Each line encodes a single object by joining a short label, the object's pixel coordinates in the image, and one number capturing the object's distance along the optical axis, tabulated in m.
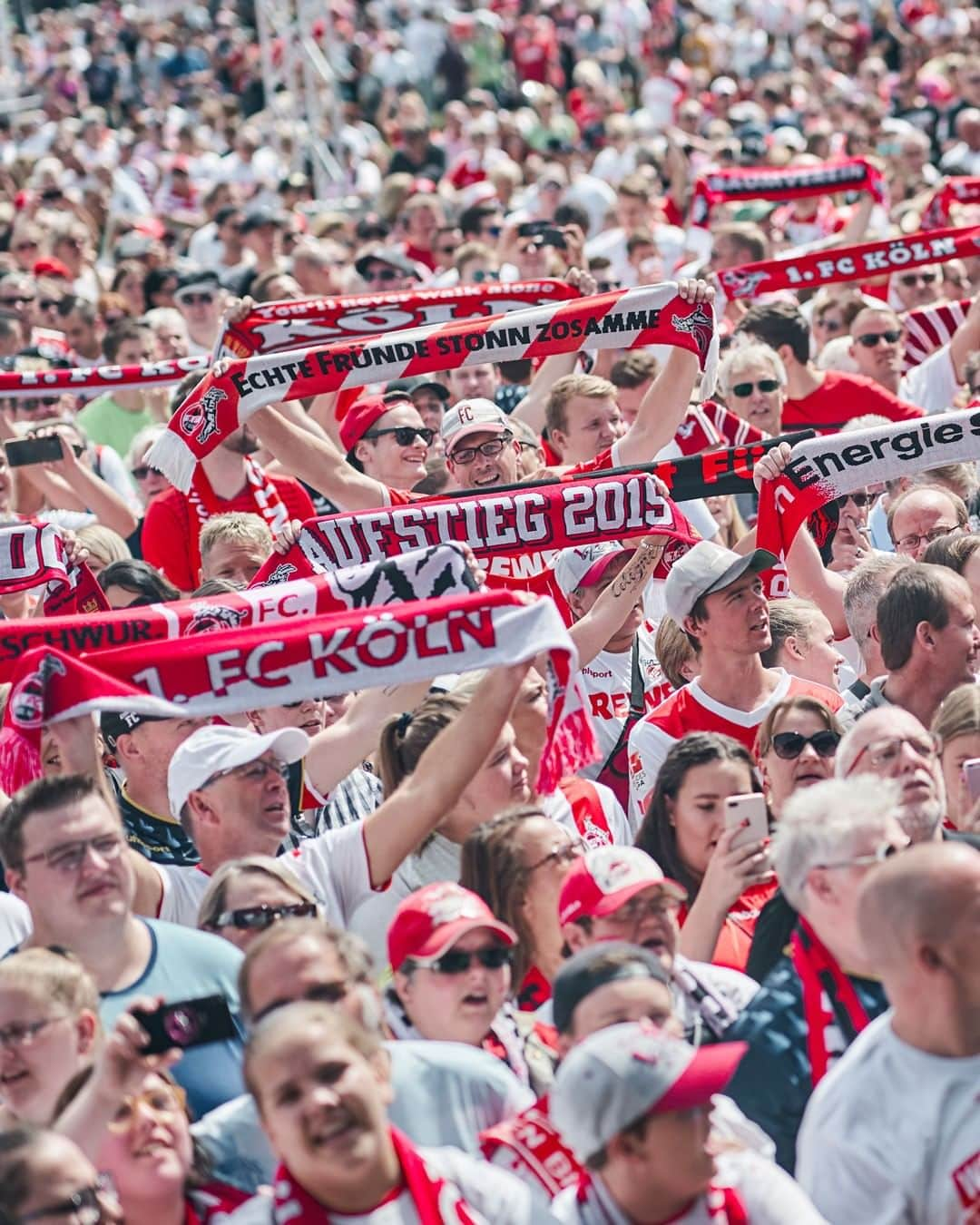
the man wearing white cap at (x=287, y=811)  9.80
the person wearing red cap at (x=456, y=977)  8.41
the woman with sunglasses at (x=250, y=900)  8.97
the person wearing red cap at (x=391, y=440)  16.19
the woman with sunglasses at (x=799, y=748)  10.59
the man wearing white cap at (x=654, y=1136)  6.87
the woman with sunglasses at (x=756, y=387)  17.59
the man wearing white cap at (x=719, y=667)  11.91
